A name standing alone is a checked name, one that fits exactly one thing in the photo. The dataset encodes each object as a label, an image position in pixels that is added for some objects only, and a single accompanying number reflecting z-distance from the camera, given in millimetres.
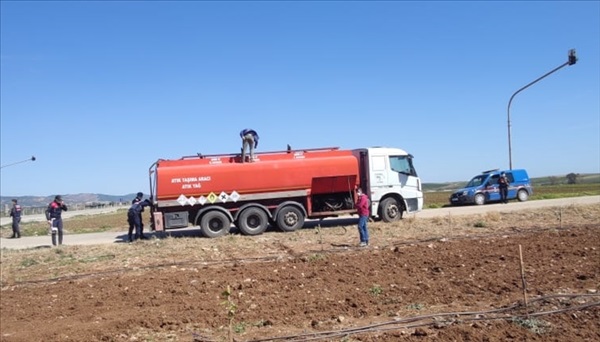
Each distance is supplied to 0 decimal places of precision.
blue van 29281
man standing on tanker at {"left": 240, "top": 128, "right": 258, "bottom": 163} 18641
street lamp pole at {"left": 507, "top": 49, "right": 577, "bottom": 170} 22344
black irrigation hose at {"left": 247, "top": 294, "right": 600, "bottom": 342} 6184
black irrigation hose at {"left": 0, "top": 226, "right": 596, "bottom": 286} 11727
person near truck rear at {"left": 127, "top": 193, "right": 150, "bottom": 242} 18000
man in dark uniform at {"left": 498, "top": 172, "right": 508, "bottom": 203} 28484
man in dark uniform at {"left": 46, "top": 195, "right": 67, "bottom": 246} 17047
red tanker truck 17969
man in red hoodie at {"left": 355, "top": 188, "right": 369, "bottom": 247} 13903
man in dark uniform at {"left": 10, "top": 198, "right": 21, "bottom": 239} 22806
